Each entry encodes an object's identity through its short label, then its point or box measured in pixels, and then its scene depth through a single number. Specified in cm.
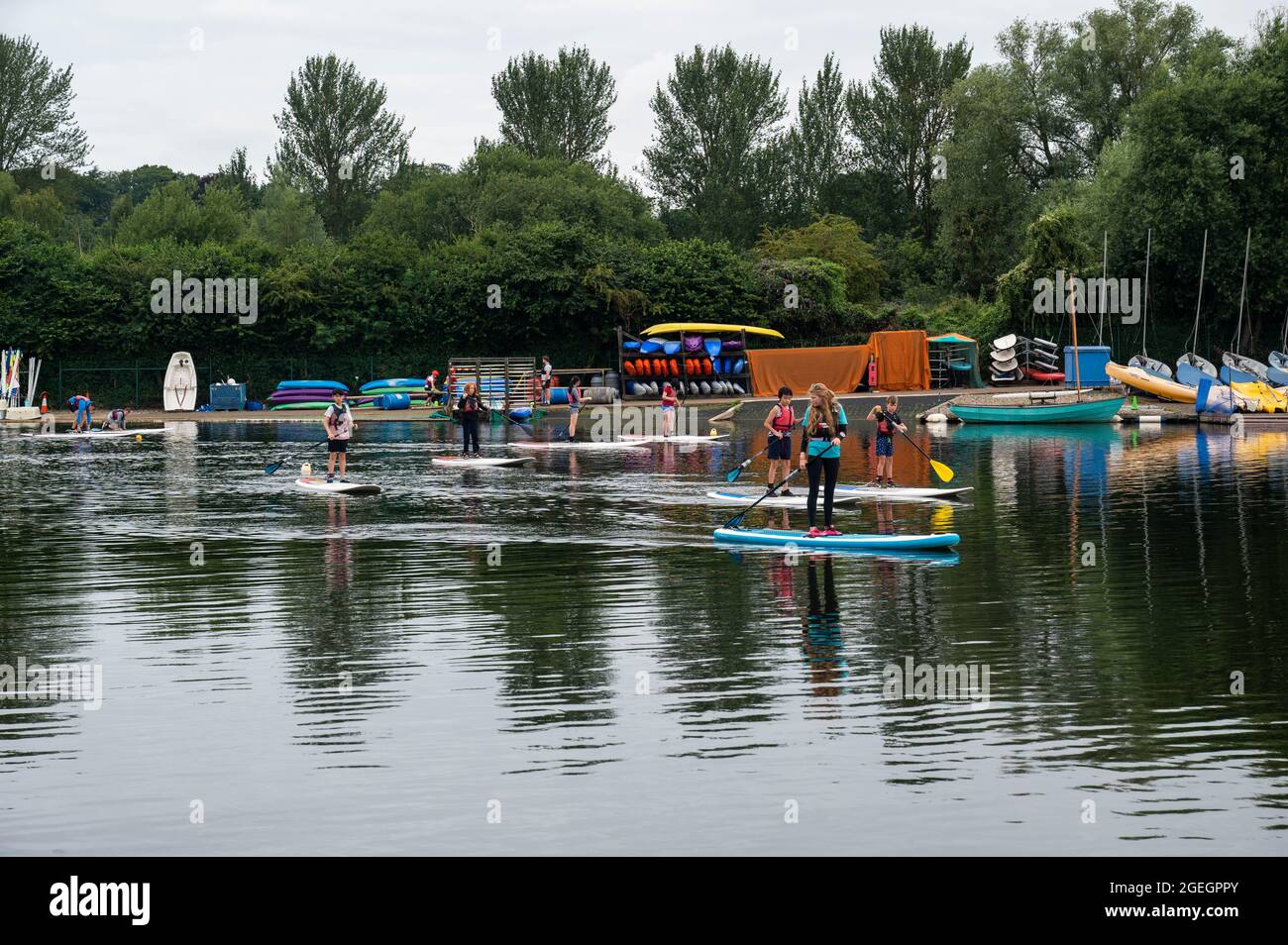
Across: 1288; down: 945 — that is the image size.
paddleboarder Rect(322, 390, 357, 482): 2928
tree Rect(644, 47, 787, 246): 9338
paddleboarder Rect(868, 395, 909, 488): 2681
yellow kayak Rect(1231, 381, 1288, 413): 5165
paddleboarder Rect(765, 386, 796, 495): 2594
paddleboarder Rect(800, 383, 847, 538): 2033
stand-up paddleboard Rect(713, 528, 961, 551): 1980
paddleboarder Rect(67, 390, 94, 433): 5044
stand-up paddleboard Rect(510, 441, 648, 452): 4122
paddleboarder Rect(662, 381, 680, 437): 4391
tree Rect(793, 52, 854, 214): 9394
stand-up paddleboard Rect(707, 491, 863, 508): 2523
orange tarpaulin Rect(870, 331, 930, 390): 6319
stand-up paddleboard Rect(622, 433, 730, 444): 4300
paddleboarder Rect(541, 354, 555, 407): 5772
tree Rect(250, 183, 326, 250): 8981
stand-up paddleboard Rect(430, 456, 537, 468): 3509
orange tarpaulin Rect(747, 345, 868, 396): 6203
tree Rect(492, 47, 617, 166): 9894
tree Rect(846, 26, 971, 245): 9050
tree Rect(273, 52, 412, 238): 9319
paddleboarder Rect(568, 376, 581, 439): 4500
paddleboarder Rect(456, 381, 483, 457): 3616
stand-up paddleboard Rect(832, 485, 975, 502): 2655
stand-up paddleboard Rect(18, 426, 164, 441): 4800
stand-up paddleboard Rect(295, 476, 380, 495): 2862
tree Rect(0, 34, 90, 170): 9181
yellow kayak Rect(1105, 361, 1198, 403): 5603
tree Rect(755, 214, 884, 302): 8156
